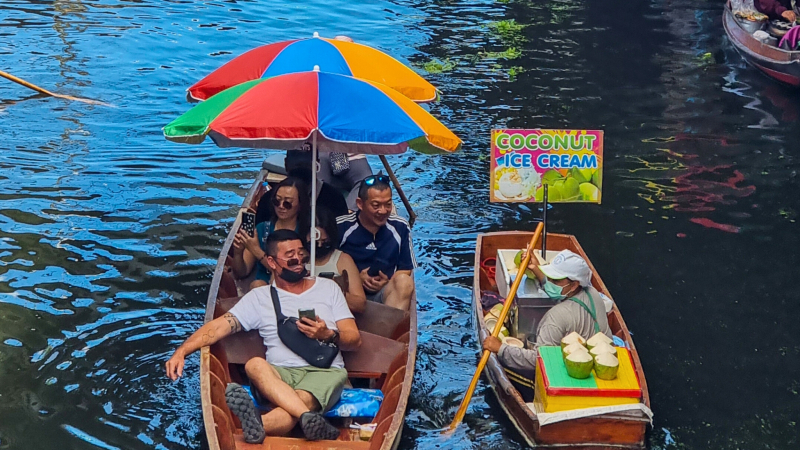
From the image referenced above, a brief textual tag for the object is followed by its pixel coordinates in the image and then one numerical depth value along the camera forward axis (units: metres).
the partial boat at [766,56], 17.67
